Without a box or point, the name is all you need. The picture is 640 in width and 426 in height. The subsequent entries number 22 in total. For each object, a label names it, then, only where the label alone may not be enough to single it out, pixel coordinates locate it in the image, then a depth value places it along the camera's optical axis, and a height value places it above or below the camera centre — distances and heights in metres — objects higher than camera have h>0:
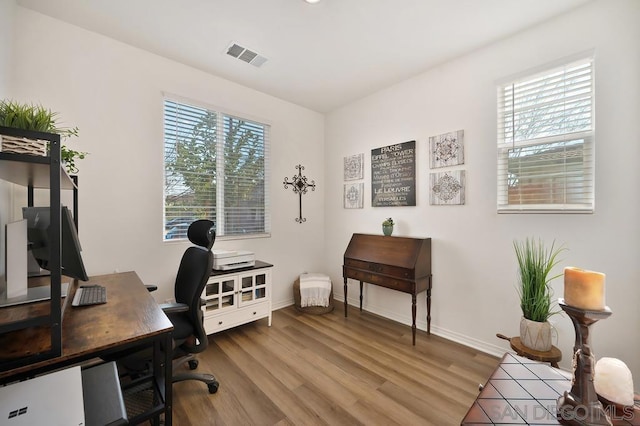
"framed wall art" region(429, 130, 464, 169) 2.61 +0.64
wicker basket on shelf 1.01 +0.25
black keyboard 1.46 -0.51
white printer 2.71 -0.52
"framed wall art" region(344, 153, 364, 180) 3.56 +0.61
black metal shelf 0.86 -0.18
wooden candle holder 0.91 -0.62
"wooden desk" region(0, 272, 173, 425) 0.93 -0.53
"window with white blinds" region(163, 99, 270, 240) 2.72 +0.45
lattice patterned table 0.97 -0.76
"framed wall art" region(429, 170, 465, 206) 2.61 +0.25
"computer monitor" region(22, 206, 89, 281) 1.20 -0.14
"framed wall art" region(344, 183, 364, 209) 3.56 +0.21
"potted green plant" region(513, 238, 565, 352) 1.85 -0.65
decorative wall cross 3.74 +0.38
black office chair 1.71 -0.65
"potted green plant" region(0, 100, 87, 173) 1.03 +0.36
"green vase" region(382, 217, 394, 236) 3.01 -0.18
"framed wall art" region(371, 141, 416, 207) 3.00 +0.44
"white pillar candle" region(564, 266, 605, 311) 0.92 -0.27
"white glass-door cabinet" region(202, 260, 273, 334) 2.59 -0.92
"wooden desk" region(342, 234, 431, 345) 2.61 -0.57
